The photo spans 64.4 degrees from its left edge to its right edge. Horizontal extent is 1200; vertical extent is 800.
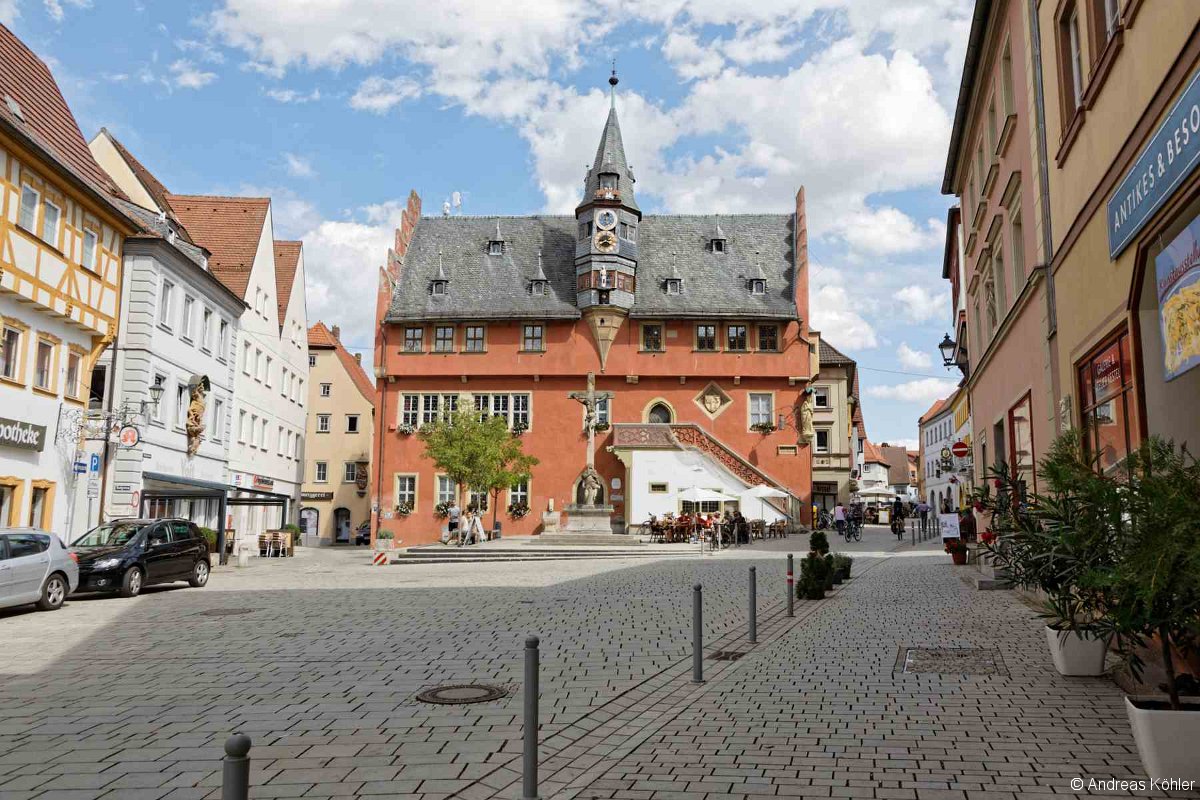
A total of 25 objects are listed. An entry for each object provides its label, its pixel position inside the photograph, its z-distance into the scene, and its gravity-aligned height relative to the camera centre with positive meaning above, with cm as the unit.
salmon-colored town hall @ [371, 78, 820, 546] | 4641 +805
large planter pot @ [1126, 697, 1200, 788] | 516 -116
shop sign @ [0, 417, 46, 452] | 2077 +190
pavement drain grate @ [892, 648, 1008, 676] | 905 -133
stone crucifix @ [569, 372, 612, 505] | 3741 +339
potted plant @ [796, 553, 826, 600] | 1549 -88
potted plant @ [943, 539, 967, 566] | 2323 -57
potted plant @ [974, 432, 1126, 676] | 601 -9
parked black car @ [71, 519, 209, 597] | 1798 -68
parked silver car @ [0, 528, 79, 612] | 1481 -80
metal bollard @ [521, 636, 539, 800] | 505 -109
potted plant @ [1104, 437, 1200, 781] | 498 -33
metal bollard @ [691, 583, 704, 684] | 876 -114
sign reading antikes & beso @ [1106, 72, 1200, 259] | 751 +314
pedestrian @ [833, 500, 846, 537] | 4370 +31
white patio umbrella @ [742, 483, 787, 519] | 3756 +133
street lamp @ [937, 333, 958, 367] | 2625 +494
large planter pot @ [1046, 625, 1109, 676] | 855 -114
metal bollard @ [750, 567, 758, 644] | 1090 -110
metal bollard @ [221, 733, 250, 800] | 303 -79
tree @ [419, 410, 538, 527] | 3897 +300
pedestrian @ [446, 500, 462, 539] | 3947 +27
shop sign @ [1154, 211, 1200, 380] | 772 +194
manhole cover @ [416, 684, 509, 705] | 784 -144
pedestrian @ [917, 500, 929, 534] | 4181 +51
